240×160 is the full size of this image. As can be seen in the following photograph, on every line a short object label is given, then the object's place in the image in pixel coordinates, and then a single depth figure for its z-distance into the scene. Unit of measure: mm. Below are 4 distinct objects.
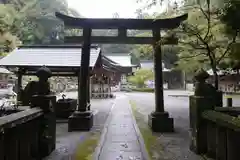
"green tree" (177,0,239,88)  6648
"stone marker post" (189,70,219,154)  4559
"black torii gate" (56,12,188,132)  7309
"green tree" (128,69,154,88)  30216
